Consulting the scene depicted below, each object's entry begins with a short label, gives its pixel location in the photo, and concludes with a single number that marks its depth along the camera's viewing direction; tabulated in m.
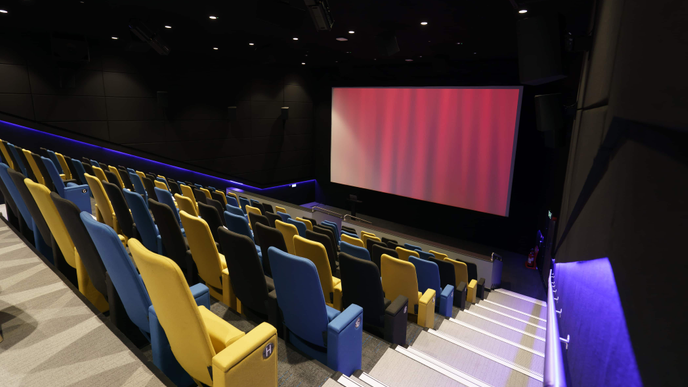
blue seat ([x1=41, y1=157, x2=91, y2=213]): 3.53
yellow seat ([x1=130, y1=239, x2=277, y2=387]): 1.14
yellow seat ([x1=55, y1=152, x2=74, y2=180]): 5.65
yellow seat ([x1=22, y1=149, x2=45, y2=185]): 4.21
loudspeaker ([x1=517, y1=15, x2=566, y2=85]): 3.37
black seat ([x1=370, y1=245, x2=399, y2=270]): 3.93
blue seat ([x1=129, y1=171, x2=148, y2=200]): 5.05
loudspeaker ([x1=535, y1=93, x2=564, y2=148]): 4.52
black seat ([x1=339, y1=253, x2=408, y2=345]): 2.28
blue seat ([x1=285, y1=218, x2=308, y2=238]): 4.27
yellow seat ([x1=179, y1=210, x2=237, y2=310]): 2.23
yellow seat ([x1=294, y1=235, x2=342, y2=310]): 2.47
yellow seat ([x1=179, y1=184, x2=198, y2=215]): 5.26
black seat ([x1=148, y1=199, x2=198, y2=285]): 2.44
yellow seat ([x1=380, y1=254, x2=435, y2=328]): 2.89
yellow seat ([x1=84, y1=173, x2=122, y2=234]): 3.12
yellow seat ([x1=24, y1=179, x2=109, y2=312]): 1.96
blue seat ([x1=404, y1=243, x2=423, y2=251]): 5.62
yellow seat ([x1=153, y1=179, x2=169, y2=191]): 5.03
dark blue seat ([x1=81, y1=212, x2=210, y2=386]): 1.36
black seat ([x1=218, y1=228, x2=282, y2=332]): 1.96
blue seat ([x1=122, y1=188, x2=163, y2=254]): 2.66
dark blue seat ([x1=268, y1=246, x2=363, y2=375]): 1.75
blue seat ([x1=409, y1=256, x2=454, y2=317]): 3.52
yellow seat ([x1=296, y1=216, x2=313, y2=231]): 5.12
